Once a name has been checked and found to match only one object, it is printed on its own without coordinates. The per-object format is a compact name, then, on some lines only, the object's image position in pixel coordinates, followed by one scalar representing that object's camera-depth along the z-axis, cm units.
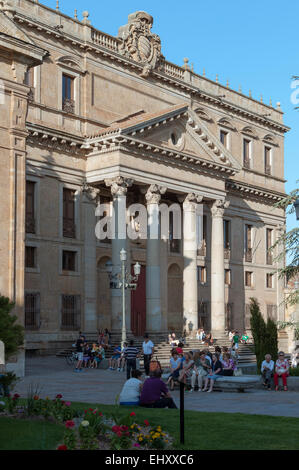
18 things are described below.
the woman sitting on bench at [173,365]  2122
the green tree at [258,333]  2522
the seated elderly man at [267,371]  2208
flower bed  944
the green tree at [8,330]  1424
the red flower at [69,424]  910
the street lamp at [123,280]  2930
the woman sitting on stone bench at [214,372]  2112
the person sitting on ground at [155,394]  1523
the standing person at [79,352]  2914
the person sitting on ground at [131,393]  1551
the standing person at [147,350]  2756
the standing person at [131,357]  2461
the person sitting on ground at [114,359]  2998
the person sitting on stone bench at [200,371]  2122
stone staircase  3432
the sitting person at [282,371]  2167
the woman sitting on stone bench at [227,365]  2264
